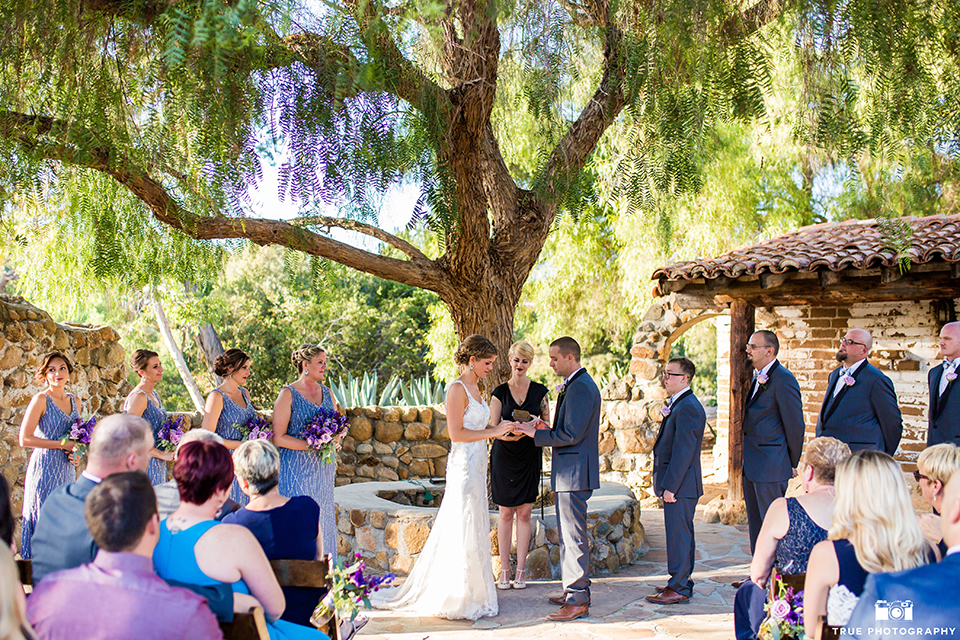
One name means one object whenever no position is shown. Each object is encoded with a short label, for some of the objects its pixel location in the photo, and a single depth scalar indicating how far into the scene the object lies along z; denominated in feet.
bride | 16.02
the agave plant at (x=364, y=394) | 34.32
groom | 15.93
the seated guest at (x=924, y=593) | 6.47
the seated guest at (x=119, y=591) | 6.75
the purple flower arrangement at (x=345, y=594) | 9.50
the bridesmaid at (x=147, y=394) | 17.98
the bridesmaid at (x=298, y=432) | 17.29
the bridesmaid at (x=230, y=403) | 18.11
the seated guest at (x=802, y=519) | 10.22
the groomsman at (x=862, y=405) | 17.74
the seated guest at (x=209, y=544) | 8.25
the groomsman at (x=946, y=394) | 16.93
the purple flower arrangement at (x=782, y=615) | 9.00
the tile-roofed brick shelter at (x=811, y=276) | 23.98
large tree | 12.03
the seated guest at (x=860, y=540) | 7.93
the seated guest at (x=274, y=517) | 9.76
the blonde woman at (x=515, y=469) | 18.19
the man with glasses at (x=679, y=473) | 16.99
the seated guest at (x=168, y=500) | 10.86
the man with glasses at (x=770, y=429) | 16.99
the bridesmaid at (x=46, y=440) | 17.21
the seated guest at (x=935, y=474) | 9.36
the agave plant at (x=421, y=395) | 35.27
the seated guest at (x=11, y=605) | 5.75
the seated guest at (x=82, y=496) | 8.76
